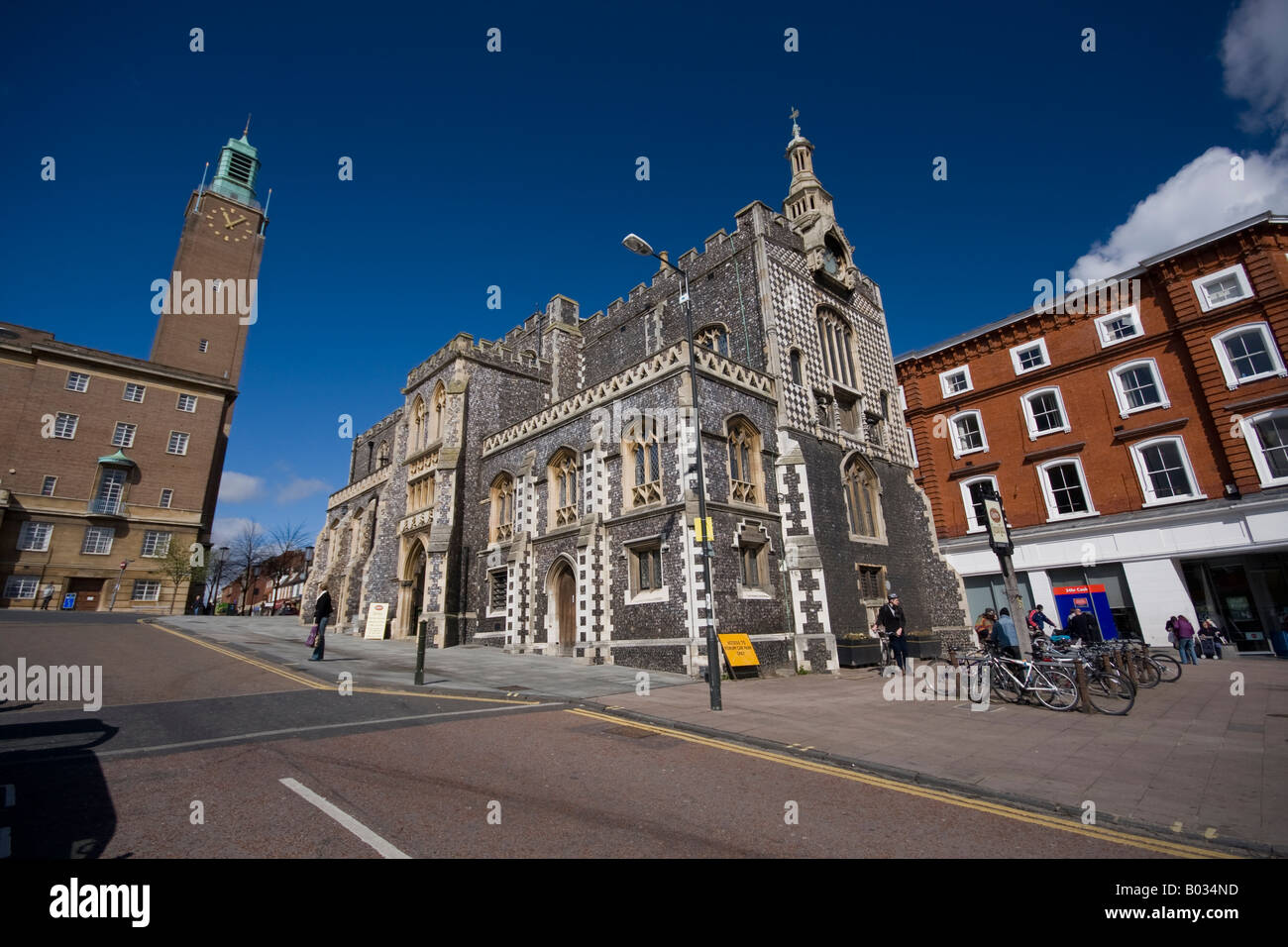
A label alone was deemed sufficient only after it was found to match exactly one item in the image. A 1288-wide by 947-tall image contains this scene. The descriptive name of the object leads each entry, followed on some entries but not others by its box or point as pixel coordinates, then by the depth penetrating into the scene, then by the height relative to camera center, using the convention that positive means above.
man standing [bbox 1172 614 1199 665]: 18.28 -1.18
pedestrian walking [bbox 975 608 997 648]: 17.31 -0.55
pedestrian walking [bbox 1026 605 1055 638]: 15.98 -0.37
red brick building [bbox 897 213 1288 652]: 18.86 +6.01
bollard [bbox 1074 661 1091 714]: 9.30 -1.34
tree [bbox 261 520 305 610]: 63.30 +9.00
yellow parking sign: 14.66 -0.83
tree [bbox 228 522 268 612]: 58.38 +9.16
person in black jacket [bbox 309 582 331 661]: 14.16 +0.61
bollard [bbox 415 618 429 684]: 11.66 -0.55
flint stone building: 16.48 +5.15
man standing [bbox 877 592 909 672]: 14.22 -0.32
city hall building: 36.66 +12.43
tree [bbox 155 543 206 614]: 39.59 +5.44
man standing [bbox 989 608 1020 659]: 10.84 -0.56
